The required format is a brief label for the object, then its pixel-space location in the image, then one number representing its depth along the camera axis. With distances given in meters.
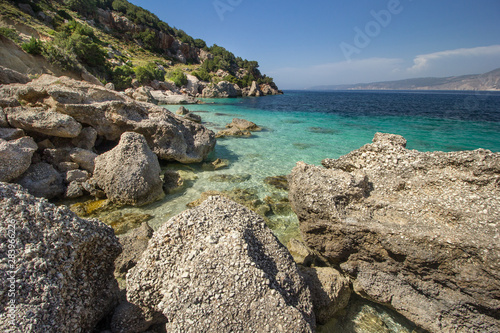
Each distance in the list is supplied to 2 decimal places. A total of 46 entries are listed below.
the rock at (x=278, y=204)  8.51
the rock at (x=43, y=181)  7.45
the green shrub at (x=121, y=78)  39.88
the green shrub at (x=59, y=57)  23.52
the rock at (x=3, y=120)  8.25
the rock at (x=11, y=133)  7.81
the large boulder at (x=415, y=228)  4.18
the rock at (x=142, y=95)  23.87
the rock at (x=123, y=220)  6.92
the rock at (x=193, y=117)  22.23
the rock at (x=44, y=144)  8.87
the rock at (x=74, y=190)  8.02
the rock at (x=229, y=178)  10.73
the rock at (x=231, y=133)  19.47
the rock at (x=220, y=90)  63.42
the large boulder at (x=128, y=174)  7.80
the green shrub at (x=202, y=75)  71.44
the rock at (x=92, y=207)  7.43
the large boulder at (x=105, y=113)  9.51
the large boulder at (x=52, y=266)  2.62
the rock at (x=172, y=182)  9.28
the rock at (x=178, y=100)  39.28
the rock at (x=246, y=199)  8.34
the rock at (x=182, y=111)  25.63
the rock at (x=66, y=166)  8.68
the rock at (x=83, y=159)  9.12
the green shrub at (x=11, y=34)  24.41
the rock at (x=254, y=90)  83.12
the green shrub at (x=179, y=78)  57.16
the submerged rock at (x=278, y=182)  10.34
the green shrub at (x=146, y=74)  45.22
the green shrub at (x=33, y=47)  22.00
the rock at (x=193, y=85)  59.89
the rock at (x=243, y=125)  22.55
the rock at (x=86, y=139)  9.87
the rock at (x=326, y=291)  4.36
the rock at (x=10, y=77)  11.38
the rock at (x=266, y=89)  96.21
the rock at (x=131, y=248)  5.14
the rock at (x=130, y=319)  3.32
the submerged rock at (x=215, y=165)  12.10
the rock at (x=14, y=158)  6.79
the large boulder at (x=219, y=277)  2.88
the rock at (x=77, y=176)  8.37
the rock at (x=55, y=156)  8.69
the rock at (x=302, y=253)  5.74
